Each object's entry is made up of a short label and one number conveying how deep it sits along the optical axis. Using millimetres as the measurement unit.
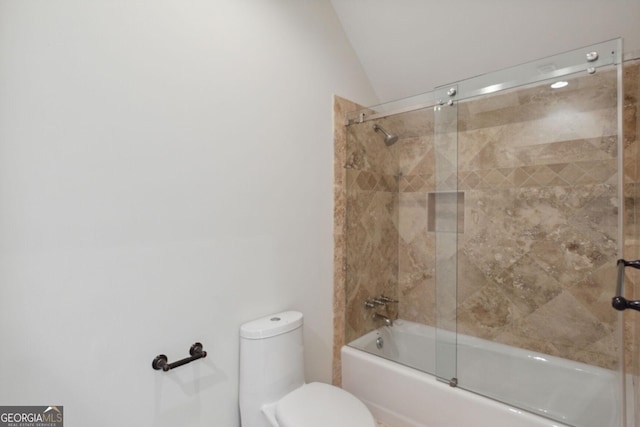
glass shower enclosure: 1620
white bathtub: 1444
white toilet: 1338
